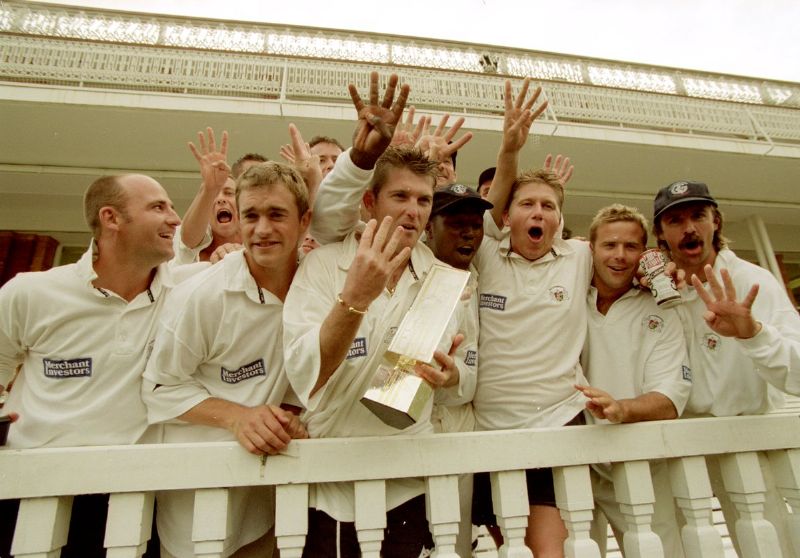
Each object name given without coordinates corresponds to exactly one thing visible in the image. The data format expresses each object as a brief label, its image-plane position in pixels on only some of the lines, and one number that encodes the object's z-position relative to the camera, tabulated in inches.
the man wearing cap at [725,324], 56.8
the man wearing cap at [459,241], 67.9
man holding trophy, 45.0
